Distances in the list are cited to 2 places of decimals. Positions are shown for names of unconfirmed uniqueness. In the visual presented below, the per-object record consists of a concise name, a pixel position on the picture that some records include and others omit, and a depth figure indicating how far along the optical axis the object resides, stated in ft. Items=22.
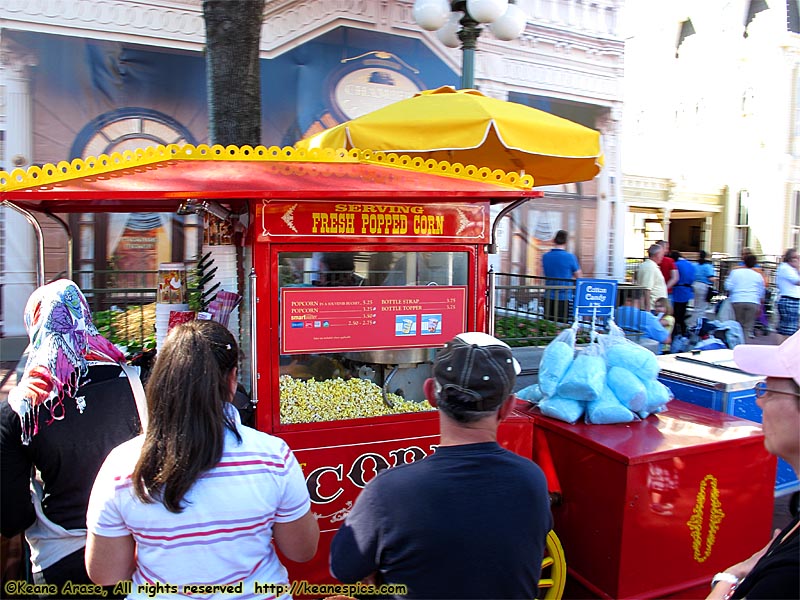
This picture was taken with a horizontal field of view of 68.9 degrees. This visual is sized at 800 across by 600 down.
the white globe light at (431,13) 17.76
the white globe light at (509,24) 18.19
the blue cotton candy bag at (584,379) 10.59
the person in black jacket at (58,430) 5.94
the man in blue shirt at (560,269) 25.79
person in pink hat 4.22
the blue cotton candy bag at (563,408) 10.64
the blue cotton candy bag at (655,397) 10.94
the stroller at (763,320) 36.14
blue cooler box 12.64
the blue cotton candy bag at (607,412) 10.55
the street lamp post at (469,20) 17.30
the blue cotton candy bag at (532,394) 11.69
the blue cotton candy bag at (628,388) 10.67
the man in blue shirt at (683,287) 29.91
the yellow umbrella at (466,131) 13.46
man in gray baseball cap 4.49
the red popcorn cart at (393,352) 8.73
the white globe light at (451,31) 20.37
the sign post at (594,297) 12.08
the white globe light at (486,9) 16.85
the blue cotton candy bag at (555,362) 10.98
